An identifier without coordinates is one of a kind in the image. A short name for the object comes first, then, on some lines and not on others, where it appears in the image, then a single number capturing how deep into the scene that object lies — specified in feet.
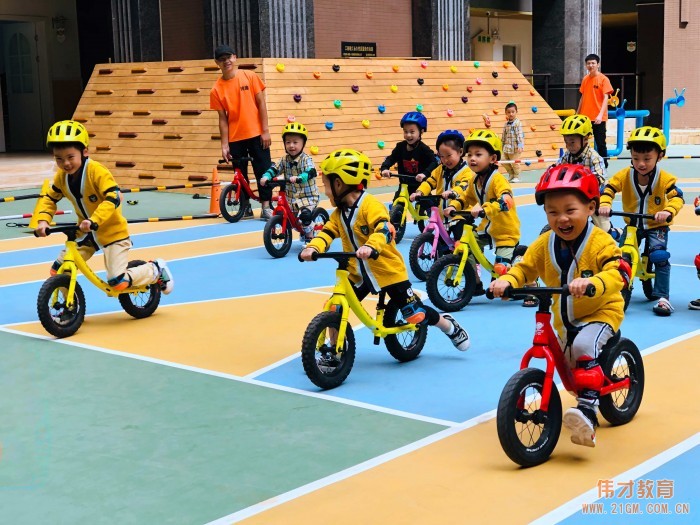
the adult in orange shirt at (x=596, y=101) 65.98
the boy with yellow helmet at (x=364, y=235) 23.45
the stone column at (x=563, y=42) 102.32
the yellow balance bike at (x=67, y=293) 26.86
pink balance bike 34.04
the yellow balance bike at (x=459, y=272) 29.94
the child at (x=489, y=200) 30.58
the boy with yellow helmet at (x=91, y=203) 28.17
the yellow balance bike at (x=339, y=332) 21.83
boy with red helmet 17.80
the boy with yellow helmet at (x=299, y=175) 39.99
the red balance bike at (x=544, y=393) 16.84
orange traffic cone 53.01
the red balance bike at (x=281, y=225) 39.96
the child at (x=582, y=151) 32.99
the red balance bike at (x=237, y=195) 49.65
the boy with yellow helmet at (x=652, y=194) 29.12
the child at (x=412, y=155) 40.04
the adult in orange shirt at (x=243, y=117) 49.21
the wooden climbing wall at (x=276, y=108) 61.67
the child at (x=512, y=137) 64.93
